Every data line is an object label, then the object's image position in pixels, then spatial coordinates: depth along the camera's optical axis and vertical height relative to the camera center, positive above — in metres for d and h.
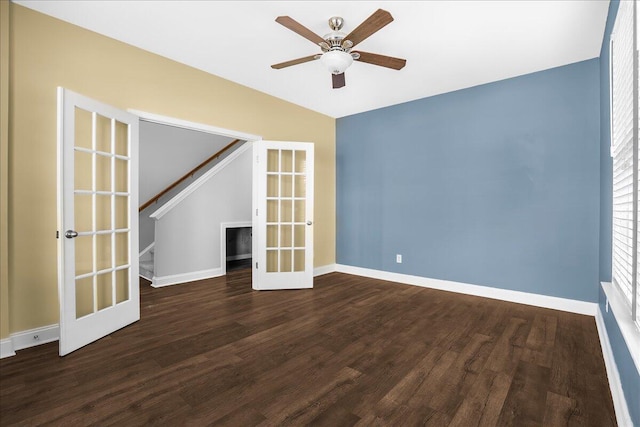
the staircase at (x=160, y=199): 5.11 +0.16
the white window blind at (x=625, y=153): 1.38 +0.33
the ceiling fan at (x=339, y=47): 2.19 +1.29
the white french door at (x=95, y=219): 2.26 -0.10
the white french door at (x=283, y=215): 4.05 -0.08
